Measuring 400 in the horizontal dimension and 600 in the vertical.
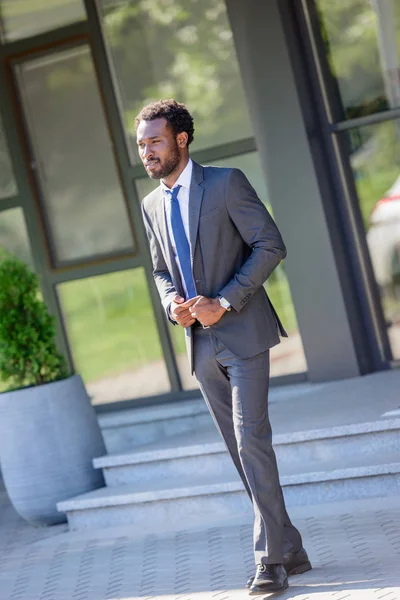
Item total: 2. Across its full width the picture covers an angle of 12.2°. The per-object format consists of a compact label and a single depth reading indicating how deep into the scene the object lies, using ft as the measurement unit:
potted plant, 38.04
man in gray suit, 24.28
